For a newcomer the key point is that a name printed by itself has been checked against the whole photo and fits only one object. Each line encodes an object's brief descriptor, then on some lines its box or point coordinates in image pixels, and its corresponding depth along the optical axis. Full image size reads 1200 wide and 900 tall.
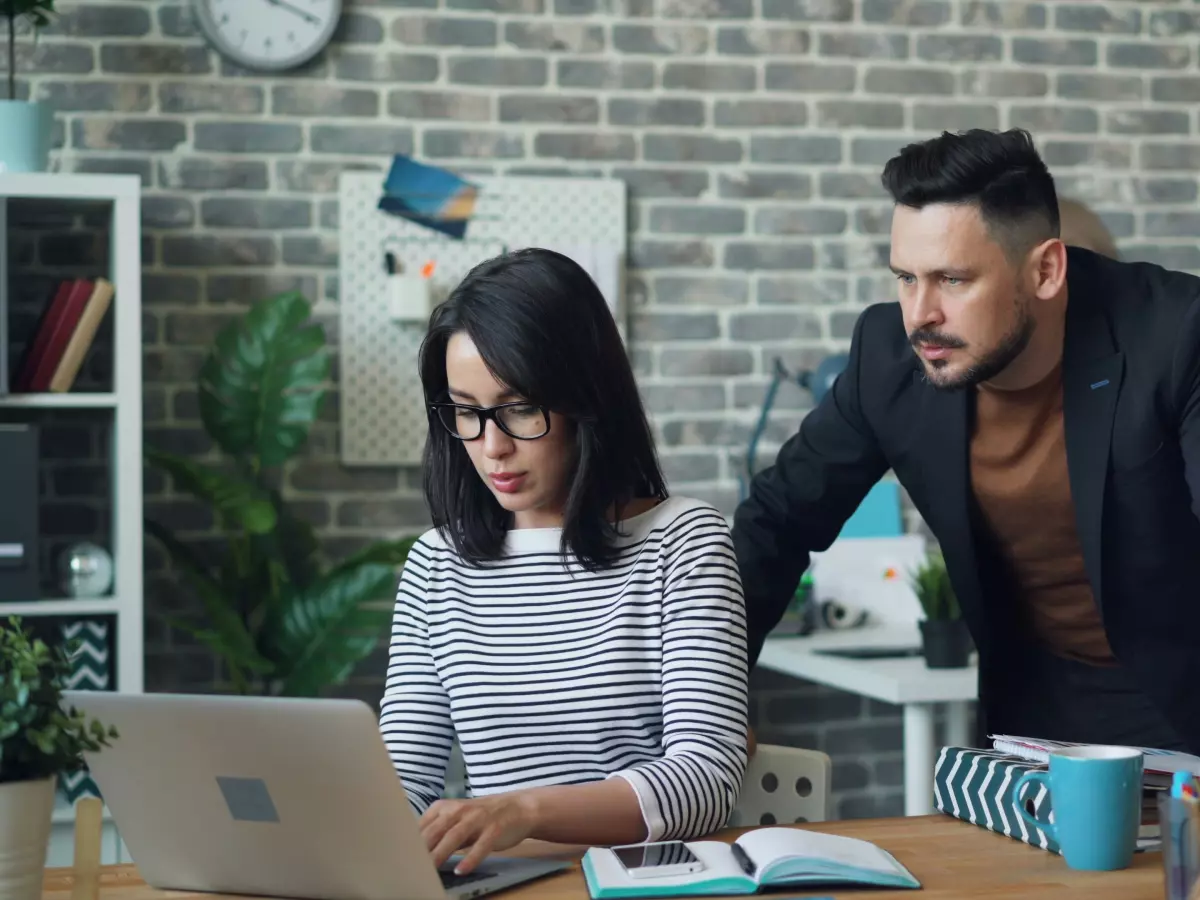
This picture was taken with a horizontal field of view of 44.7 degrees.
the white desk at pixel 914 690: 2.62
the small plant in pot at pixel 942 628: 2.71
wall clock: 3.17
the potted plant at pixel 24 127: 2.86
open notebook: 1.16
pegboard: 3.25
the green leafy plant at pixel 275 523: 2.94
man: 1.82
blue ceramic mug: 1.23
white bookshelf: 2.81
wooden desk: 1.17
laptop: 1.08
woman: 1.58
